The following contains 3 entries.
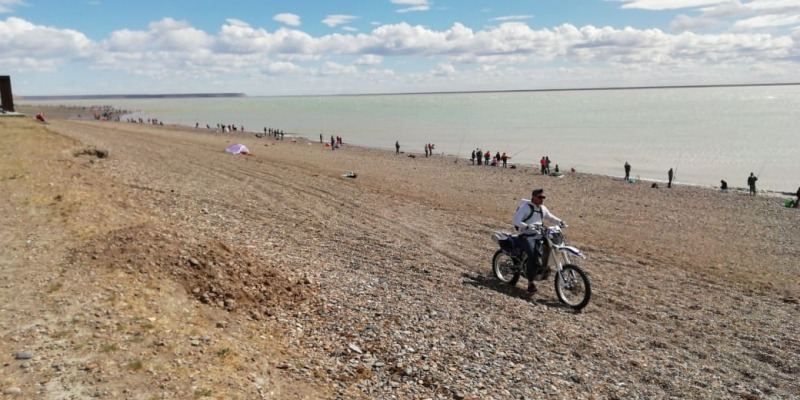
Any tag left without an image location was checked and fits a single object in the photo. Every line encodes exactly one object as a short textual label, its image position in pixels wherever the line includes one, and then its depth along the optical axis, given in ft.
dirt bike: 30.48
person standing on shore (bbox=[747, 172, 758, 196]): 97.76
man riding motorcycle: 31.24
